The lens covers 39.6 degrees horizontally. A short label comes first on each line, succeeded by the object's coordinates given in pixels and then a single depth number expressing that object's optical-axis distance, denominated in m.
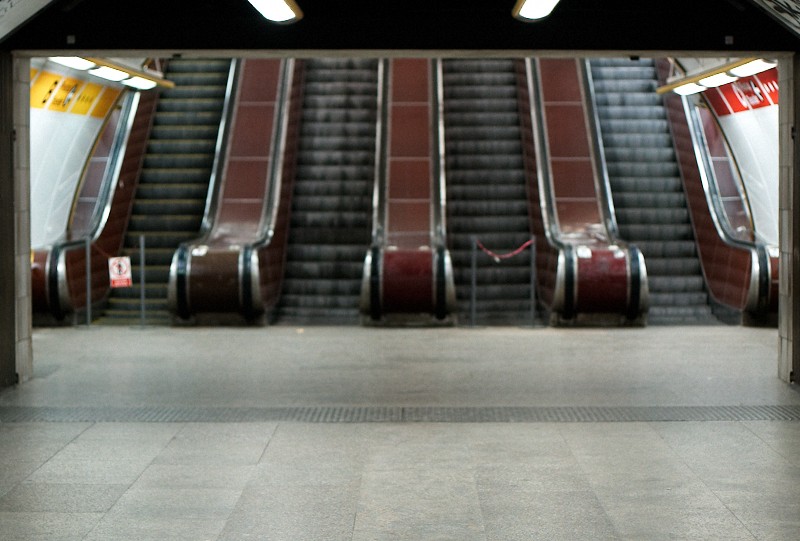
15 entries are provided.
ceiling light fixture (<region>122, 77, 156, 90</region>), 11.99
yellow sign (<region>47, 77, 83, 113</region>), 12.75
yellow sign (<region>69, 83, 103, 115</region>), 13.46
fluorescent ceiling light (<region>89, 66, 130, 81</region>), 10.75
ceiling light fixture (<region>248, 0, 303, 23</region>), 7.48
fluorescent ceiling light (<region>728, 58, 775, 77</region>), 9.69
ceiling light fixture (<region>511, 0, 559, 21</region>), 7.55
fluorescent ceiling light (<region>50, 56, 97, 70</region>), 9.43
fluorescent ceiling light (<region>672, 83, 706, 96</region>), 11.97
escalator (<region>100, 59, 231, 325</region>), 14.22
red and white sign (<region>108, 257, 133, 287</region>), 12.70
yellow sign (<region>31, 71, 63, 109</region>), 12.04
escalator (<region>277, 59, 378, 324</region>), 14.08
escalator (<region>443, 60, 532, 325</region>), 14.20
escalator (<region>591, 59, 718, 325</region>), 13.88
